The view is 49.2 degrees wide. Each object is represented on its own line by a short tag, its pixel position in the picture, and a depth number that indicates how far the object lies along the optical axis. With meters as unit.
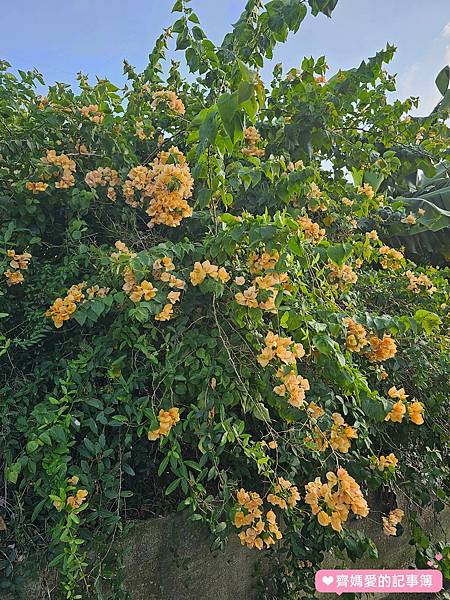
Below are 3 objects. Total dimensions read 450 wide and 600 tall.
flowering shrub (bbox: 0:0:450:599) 1.46
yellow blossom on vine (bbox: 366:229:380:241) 2.33
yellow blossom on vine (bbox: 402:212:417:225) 2.65
